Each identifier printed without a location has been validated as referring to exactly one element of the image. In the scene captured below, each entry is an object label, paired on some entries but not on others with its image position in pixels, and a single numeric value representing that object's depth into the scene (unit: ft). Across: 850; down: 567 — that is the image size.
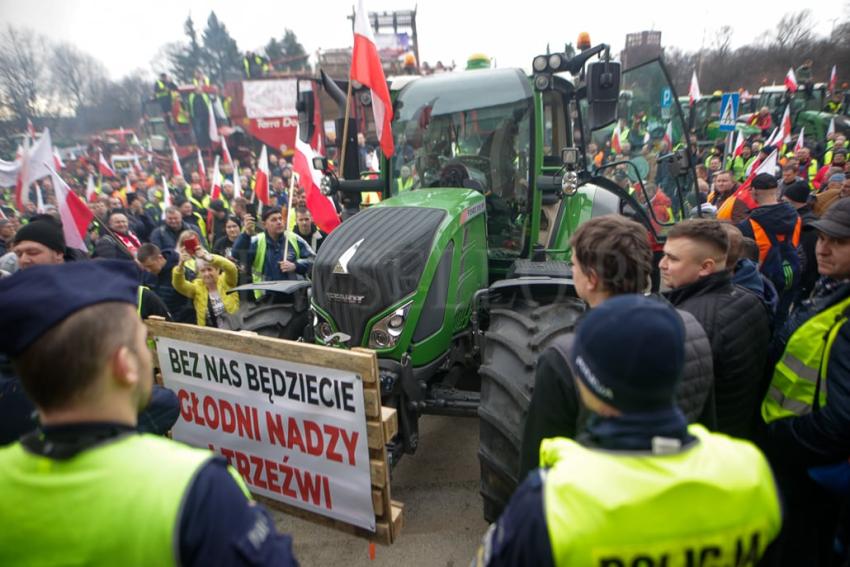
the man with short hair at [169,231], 20.54
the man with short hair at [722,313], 6.79
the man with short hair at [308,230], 21.27
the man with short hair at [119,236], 15.96
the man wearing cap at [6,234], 20.99
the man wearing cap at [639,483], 3.25
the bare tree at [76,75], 90.33
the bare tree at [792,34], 110.73
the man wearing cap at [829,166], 31.19
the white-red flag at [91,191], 29.17
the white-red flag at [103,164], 36.36
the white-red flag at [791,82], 48.58
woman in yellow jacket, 14.03
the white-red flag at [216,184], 30.06
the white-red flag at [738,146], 34.37
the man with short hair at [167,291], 15.02
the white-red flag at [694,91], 38.62
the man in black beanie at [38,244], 9.18
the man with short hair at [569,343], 5.23
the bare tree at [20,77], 67.74
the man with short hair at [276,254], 17.87
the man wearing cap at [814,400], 6.13
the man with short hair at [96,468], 3.21
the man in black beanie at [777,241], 14.34
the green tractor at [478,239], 9.30
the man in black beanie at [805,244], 16.16
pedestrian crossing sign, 33.58
